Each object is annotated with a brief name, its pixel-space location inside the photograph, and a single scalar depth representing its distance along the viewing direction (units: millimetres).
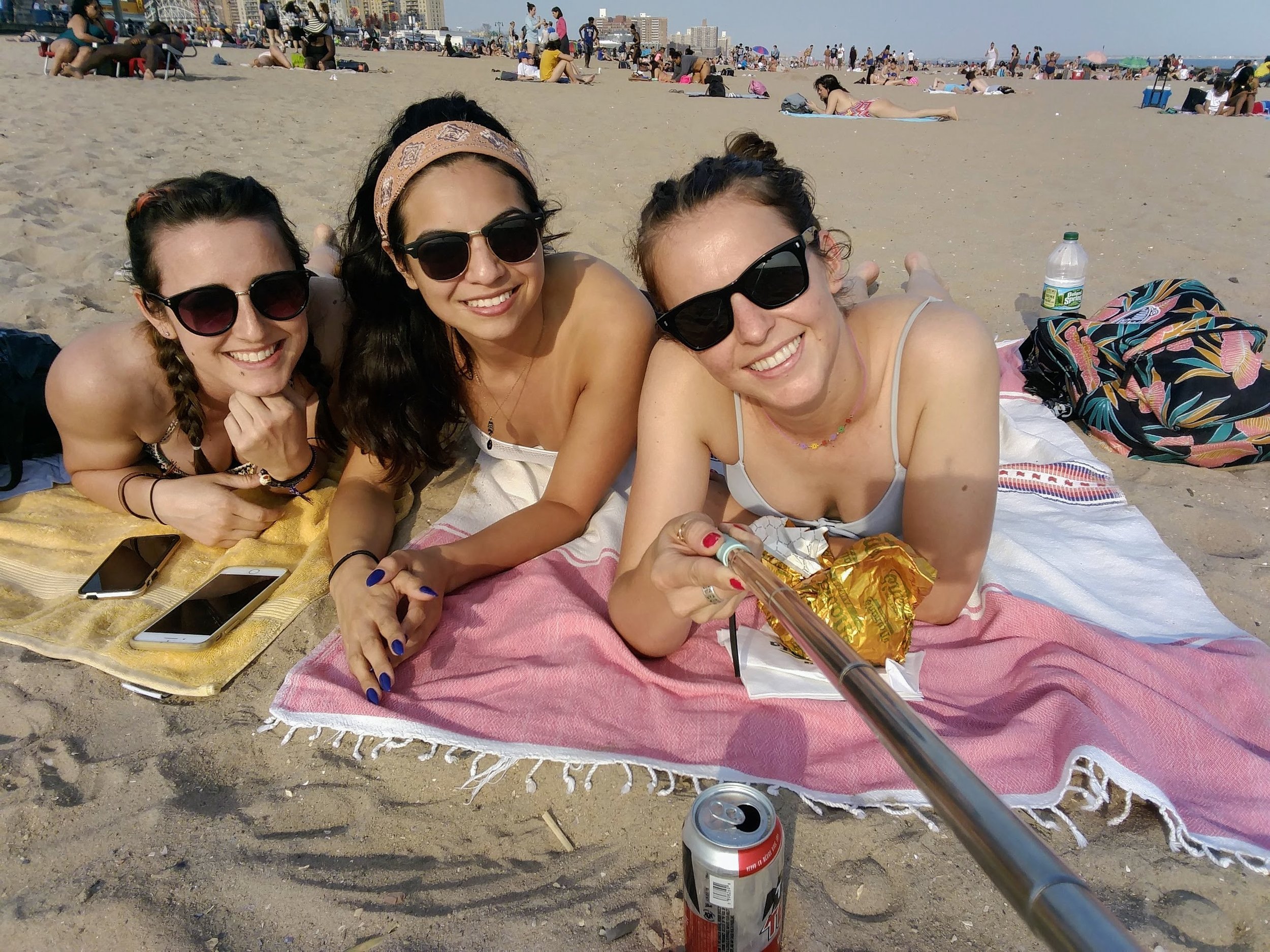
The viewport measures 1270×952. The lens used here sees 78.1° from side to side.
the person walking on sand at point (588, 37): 31250
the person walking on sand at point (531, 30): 24708
